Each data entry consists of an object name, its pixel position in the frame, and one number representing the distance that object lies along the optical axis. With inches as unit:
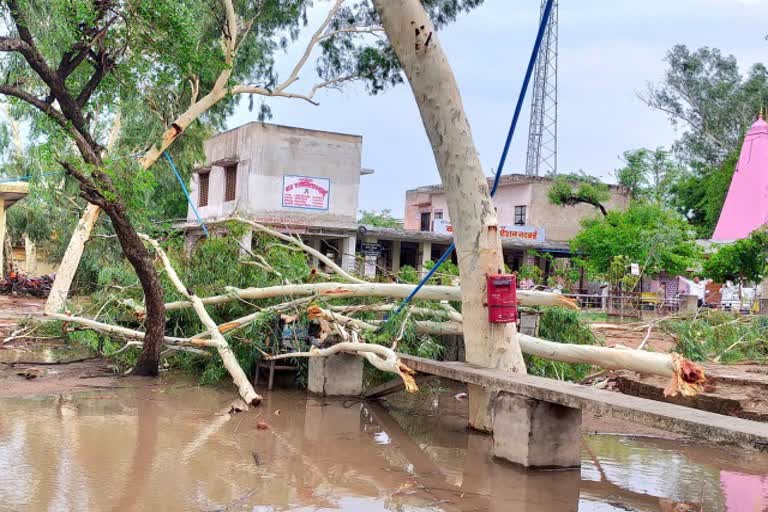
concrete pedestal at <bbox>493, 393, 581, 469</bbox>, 265.0
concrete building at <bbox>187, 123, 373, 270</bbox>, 1109.7
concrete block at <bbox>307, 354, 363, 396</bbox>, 406.6
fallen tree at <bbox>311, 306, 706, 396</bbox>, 258.1
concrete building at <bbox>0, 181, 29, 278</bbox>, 942.4
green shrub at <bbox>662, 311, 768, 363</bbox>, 493.4
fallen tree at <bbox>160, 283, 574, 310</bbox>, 357.1
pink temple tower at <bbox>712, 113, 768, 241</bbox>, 1184.2
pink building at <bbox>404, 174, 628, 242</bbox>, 1421.9
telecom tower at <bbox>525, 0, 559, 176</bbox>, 1460.4
